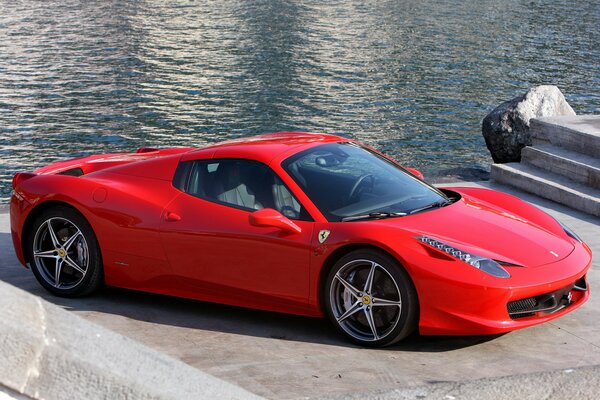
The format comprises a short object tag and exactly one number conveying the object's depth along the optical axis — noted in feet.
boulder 45.52
